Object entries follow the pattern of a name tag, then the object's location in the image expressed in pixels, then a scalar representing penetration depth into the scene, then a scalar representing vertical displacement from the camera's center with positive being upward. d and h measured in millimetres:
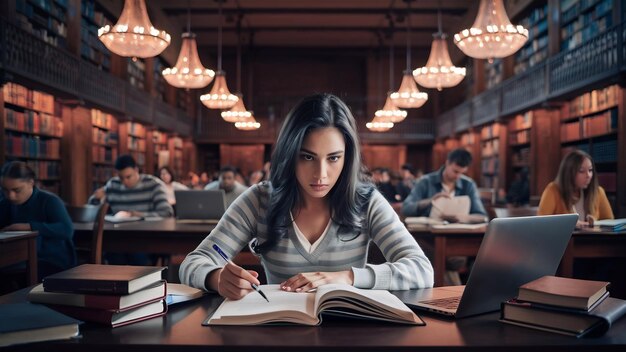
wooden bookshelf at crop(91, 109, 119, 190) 10406 +507
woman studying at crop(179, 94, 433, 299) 1610 -156
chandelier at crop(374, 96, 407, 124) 10773 +1245
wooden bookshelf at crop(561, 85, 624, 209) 7504 +642
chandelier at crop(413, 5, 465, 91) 6289 +1264
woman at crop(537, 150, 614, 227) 3973 -148
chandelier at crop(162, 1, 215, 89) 6238 +1203
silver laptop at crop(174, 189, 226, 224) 4309 -276
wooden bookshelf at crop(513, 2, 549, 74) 9906 +2508
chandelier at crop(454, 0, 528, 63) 4812 +1302
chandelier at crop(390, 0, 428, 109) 8427 +1233
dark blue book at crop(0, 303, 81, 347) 1015 -296
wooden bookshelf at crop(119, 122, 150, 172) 11523 +679
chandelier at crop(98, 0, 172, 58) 4848 +1285
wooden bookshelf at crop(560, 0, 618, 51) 7598 +2301
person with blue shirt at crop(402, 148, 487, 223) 4422 -152
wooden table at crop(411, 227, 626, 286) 3670 -507
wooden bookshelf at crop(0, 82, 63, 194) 7305 +576
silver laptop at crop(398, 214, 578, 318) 1206 -212
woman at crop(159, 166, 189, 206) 7977 -91
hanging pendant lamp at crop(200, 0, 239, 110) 8312 +1207
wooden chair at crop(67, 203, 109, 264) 3555 -441
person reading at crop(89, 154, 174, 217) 5035 -234
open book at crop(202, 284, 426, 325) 1168 -308
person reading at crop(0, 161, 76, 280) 3543 -312
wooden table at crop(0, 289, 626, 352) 1027 -334
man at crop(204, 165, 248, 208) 6106 -126
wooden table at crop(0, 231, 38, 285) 3197 -480
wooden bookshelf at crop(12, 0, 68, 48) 7414 +2259
